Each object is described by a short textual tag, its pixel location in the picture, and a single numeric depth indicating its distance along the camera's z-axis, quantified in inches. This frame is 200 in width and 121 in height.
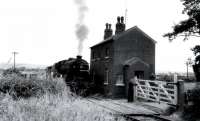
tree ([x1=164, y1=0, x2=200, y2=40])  1037.2
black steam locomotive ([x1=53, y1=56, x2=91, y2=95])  1006.4
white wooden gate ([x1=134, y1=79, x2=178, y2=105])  593.6
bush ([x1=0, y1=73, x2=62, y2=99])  450.3
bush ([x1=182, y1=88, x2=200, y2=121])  511.3
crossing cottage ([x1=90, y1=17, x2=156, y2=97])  1005.8
